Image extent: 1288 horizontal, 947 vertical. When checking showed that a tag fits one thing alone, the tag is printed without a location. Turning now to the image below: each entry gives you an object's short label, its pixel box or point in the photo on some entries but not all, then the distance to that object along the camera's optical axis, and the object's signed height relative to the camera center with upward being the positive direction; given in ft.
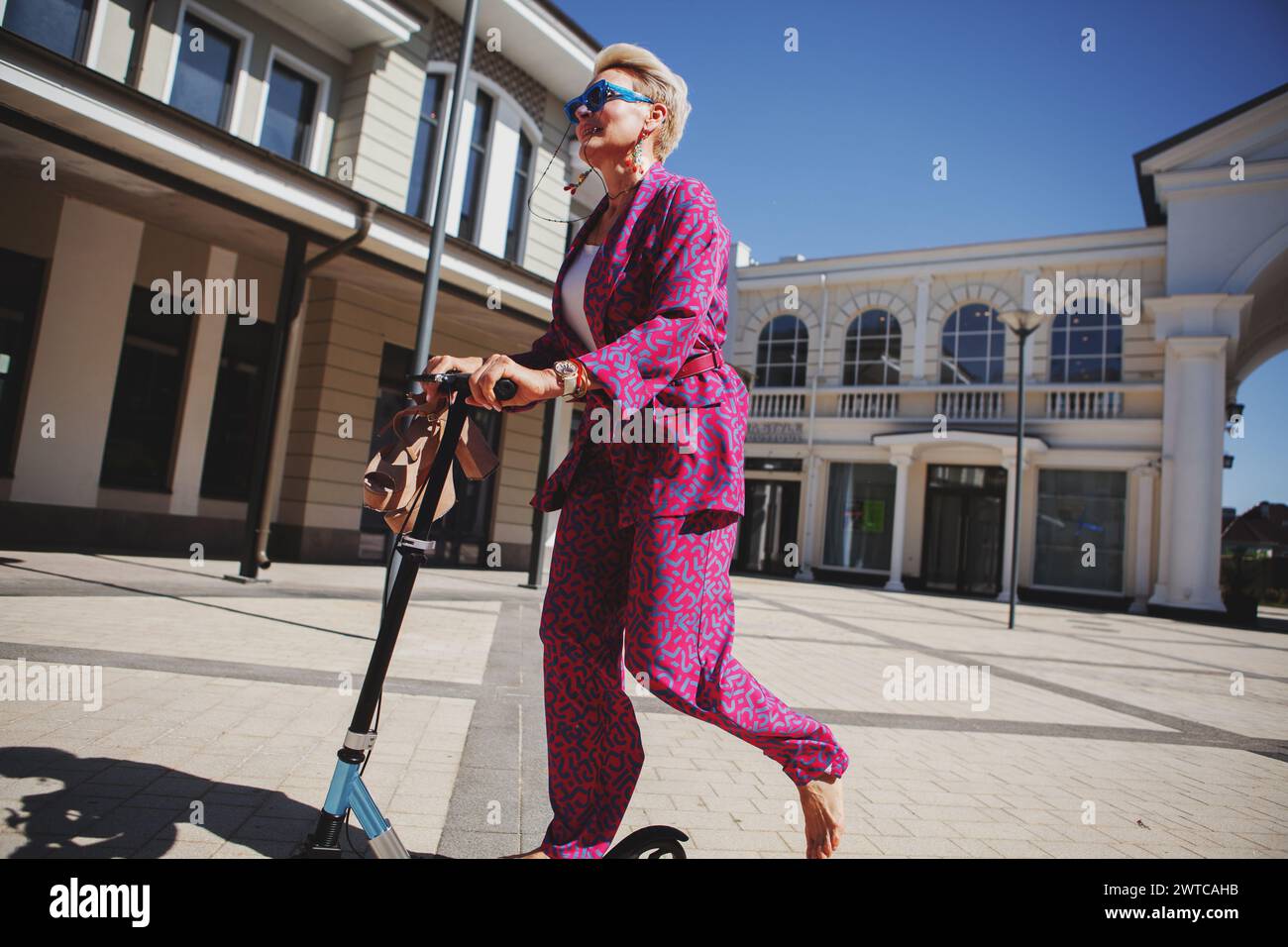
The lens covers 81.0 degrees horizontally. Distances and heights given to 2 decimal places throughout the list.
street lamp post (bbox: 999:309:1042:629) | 43.91 +14.35
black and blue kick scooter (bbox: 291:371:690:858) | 4.87 -1.34
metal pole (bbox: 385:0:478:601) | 20.12 +8.79
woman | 5.26 +0.38
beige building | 24.95 +9.68
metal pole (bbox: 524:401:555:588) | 31.89 -0.18
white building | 57.52 +15.27
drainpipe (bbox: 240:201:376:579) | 25.79 +3.98
